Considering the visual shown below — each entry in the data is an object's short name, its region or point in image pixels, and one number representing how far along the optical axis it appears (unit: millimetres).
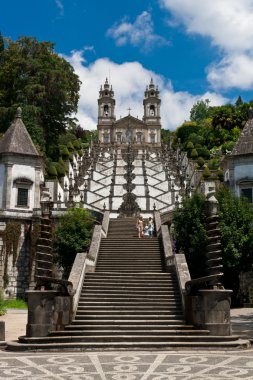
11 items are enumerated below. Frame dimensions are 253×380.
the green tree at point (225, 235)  23016
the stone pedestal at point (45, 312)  13062
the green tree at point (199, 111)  106700
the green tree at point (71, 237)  25375
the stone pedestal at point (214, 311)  13047
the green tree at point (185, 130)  85675
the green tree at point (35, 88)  40062
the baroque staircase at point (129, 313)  12312
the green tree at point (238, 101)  98350
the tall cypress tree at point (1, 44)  45650
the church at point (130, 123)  100188
